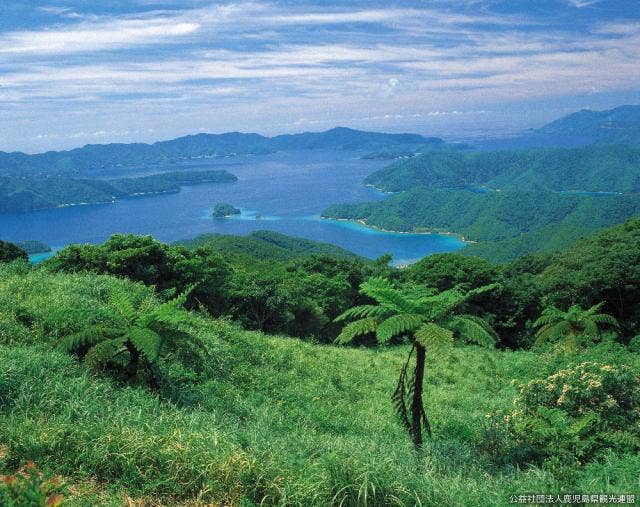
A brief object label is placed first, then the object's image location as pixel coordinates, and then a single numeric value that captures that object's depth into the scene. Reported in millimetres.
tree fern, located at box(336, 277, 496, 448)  6641
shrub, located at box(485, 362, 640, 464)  6102
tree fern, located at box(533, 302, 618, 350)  15927
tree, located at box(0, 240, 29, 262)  28222
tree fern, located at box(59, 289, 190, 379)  6473
